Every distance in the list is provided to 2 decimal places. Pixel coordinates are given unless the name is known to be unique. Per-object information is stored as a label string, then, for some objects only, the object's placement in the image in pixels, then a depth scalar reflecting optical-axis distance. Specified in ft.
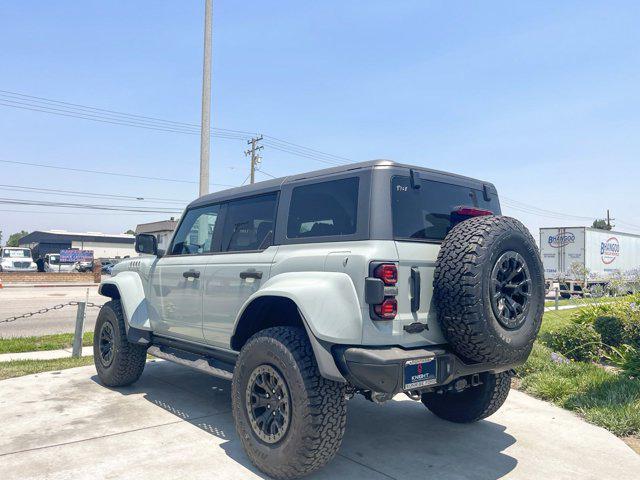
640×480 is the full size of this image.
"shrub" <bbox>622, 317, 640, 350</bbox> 23.40
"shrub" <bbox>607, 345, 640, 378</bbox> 19.81
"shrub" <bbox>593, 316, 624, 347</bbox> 24.40
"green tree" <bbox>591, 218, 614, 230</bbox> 274.11
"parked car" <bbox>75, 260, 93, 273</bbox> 148.25
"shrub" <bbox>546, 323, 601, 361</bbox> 24.12
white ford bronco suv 10.44
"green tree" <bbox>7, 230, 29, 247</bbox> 507.67
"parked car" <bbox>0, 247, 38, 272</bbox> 126.82
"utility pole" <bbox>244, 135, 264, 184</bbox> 130.21
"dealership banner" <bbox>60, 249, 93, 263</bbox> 155.84
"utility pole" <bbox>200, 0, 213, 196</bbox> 35.06
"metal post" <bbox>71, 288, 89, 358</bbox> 24.81
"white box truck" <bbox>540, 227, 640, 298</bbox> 80.89
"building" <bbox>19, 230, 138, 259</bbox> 211.41
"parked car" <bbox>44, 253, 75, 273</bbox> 146.61
